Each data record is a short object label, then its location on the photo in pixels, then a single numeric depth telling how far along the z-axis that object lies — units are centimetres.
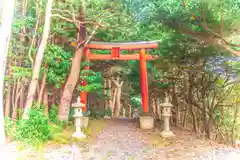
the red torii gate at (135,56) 779
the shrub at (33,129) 498
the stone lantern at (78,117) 594
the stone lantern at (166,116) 669
